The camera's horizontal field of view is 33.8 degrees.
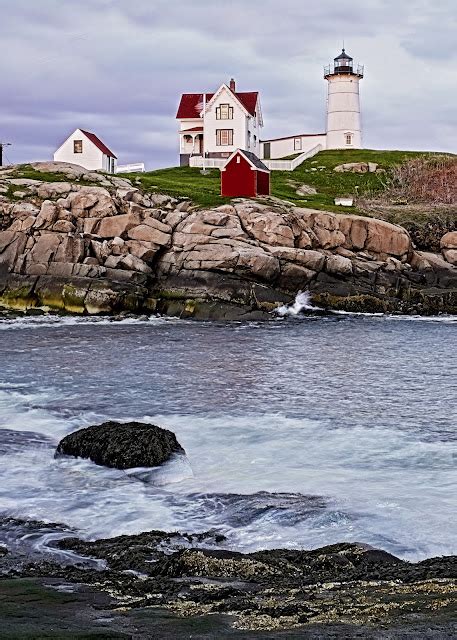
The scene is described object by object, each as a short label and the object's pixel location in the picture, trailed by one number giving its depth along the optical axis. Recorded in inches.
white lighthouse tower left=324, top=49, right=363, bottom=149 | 3230.8
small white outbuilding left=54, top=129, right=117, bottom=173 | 2522.1
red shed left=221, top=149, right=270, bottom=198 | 2018.9
